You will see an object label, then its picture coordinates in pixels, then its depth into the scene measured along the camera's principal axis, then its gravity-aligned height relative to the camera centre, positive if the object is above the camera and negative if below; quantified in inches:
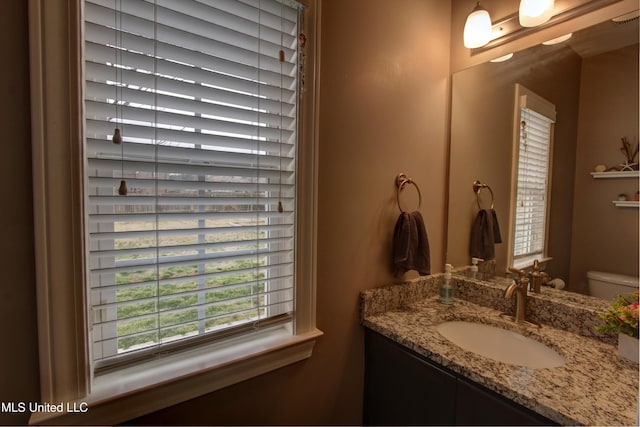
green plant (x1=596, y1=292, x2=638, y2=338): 34.1 -14.5
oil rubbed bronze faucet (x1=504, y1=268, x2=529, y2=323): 46.4 -15.8
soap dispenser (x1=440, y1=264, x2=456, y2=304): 54.6 -17.7
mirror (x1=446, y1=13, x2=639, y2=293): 40.8 +10.7
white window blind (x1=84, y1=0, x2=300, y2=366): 28.8 +3.0
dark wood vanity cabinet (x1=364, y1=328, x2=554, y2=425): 31.6 -26.3
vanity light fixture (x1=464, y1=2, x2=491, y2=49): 50.7 +31.7
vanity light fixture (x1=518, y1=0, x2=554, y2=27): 44.0 +30.2
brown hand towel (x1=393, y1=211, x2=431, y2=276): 48.3 -8.2
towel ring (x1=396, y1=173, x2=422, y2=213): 51.5 +3.0
